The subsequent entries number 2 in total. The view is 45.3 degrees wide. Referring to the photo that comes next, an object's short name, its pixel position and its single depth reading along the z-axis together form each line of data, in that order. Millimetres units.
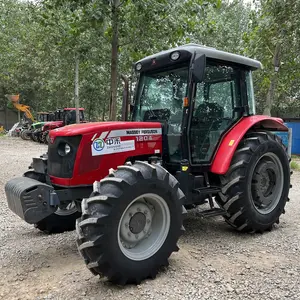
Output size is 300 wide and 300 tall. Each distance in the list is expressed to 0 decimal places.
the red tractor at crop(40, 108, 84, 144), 20203
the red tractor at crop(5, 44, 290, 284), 3299
